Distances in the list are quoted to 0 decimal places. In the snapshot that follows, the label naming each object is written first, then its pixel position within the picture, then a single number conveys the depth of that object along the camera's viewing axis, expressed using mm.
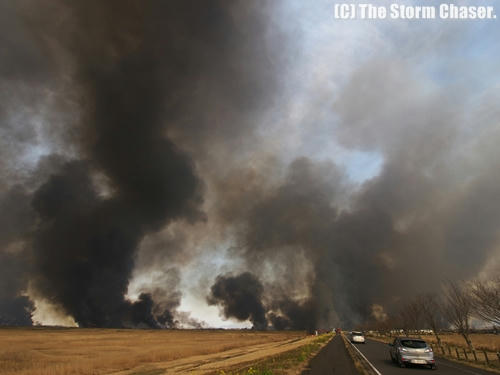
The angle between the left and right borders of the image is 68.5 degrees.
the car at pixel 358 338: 68369
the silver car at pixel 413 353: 25688
